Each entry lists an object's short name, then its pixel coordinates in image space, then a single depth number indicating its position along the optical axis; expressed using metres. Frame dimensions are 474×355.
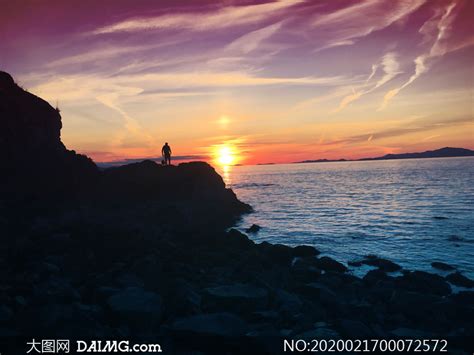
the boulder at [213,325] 9.25
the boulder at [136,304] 9.93
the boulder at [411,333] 10.34
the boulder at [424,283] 15.56
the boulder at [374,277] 16.70
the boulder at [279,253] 20.62
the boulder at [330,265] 19.30
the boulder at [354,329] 10.13
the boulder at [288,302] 11.82
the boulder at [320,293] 12.98
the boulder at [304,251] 22.78
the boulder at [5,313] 9.25
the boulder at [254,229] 34.22
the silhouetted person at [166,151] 38.31
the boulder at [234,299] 11.59
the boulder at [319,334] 9.24
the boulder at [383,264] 19.83
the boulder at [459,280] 16.83
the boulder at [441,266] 19.53
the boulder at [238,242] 23.26
